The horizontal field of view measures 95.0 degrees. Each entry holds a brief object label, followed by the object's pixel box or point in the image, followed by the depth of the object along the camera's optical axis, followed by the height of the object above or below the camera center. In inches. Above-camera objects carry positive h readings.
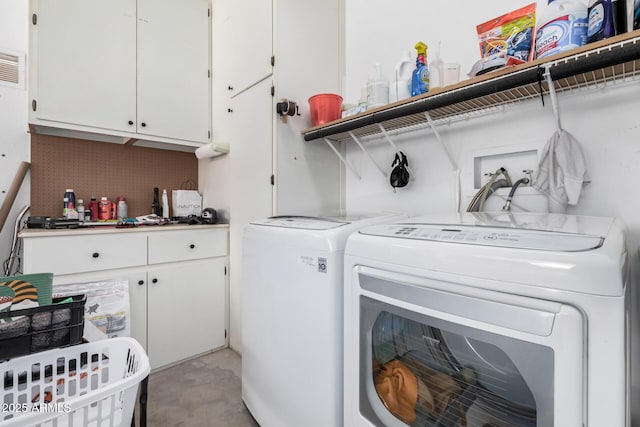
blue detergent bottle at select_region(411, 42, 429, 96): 53.8 +25.8
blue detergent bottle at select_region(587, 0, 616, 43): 35.4 +23.4
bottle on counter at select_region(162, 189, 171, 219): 100.3 +3.7
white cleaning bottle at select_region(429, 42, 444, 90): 53.1 +25.5
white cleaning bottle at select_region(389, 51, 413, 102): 57.4 +26.7
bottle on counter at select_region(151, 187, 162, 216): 99.7 +4.0
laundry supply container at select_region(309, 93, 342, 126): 69.7 +25.8
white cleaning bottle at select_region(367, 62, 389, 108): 60.2 +25.6
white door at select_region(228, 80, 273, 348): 73.9 +11.8
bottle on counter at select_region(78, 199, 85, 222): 84.4 +1.5
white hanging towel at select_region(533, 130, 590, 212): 42.3 +6.2
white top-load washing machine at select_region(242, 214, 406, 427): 40.8 -16.7
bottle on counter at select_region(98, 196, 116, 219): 88.7 +2.2
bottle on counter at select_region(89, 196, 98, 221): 88.0 +2.2
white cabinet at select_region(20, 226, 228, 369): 66.8 -14.7
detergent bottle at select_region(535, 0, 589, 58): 37.4 +24.2
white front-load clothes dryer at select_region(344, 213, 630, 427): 20.9 -9.5
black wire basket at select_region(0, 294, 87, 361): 34.4 -13.7
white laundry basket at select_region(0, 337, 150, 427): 30.3 -20.0
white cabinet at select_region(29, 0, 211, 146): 73.6 +41.9
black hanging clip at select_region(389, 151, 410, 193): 63.9 +9.2
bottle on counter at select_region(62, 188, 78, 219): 82.0 +3.0
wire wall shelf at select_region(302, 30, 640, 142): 34.0 +18.8
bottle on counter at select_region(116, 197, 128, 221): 92.4 +2.5
